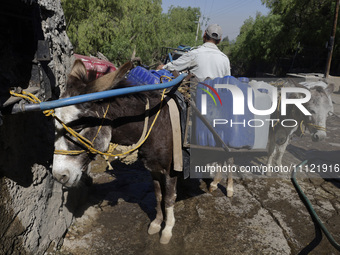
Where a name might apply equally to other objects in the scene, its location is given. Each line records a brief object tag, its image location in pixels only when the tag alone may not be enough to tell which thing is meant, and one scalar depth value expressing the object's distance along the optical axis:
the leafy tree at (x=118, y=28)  13.50
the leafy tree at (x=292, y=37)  20.45
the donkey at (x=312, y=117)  4.15
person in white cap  3.54
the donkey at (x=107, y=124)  1.96
